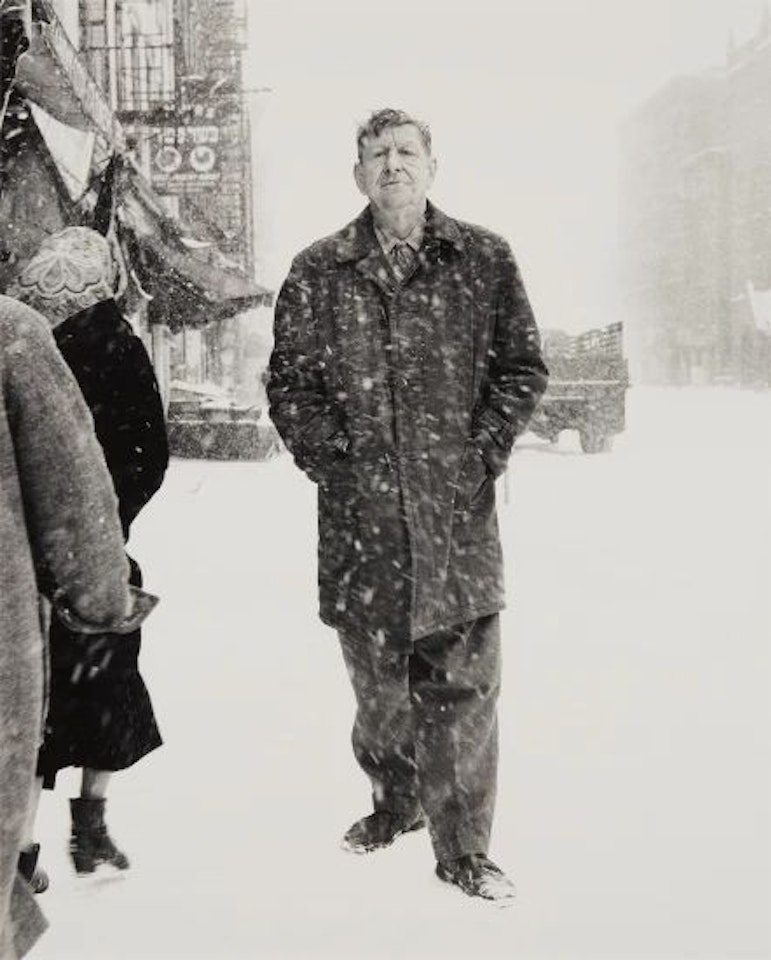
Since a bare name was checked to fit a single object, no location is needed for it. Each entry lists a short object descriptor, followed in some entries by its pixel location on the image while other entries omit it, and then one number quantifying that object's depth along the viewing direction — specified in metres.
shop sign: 19.62
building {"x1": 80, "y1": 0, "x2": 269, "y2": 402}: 17.45
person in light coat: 1.79
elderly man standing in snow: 3.19
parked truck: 18.84
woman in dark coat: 3.13
